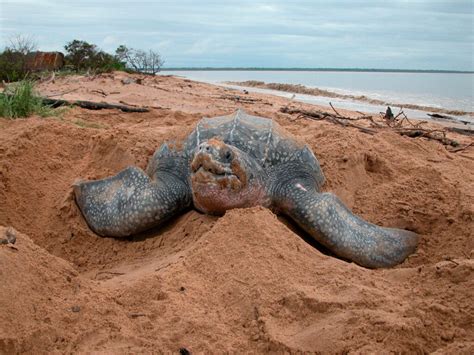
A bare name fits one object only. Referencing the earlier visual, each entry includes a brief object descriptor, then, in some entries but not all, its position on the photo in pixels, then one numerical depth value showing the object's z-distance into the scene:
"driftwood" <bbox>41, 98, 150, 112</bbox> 5.55
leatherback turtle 2.51
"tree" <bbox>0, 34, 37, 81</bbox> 10.48
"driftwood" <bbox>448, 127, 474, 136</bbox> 6.34
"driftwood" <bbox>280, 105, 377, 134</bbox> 5.26
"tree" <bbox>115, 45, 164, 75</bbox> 14.85
